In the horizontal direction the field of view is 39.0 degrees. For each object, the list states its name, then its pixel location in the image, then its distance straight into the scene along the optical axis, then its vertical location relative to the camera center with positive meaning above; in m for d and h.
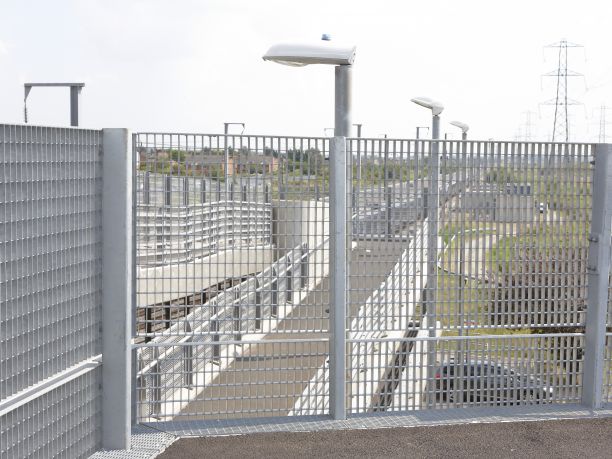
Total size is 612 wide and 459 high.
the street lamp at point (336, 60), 7.51 +1.11
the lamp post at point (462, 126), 19.02 +1.41
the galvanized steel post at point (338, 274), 7.40 -0.76
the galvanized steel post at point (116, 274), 6.55 -0.69
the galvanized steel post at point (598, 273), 7.98 -0.76
